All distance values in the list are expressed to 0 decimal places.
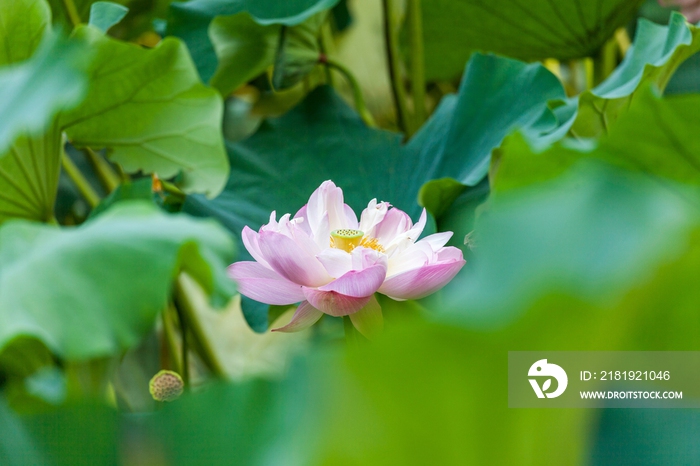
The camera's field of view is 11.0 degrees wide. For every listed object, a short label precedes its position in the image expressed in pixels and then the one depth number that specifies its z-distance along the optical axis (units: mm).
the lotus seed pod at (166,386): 3627
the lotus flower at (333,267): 3452
